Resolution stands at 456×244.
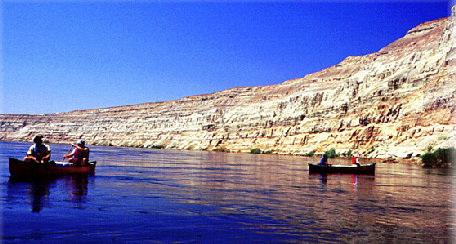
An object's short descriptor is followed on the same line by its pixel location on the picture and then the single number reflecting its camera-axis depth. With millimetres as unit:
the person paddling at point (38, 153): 18297
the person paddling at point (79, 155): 21281
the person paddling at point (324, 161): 30672
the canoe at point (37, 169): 18141
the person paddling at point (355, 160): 32131
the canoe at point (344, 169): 30125
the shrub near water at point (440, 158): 47406
